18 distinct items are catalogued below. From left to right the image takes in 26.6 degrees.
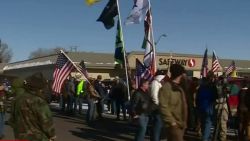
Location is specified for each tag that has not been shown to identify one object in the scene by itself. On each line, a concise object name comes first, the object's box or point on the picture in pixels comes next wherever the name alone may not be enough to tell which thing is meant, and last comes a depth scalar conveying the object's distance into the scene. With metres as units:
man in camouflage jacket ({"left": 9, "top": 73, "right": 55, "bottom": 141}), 6.29
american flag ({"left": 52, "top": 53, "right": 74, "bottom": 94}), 18.06
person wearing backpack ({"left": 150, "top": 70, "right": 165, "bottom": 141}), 11.14
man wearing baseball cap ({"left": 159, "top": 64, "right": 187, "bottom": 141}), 7.66
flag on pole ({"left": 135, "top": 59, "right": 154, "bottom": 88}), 14.59
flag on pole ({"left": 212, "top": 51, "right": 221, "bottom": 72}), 22.19
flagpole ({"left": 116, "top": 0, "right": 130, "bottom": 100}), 16.60
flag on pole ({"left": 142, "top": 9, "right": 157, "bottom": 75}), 15.68
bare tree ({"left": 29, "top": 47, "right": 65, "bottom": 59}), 146.50
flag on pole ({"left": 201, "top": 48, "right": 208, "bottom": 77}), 19.91
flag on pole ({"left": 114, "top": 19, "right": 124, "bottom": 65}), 17.16
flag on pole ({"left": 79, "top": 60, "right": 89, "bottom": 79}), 18.72
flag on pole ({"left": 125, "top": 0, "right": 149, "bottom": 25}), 16.87
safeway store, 53.56
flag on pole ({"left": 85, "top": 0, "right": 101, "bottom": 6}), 17.08
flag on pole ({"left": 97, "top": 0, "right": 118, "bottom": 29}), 17.67
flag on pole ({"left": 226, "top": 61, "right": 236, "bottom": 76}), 25.33
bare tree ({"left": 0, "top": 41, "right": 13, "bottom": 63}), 126.94
